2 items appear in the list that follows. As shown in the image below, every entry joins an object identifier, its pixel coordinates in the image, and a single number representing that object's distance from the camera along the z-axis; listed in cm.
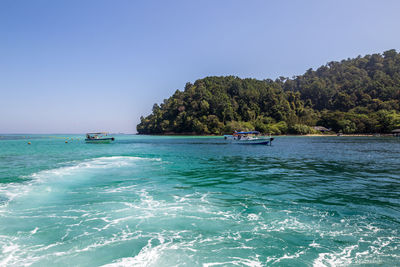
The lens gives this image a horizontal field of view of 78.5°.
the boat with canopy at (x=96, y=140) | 7012
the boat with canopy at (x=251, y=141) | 5394
